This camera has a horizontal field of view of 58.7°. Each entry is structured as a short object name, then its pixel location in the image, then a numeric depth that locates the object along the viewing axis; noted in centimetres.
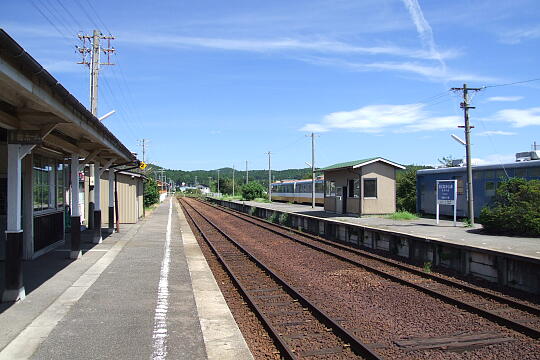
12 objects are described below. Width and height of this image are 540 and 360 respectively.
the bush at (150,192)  4428
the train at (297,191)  4319
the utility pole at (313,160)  3854
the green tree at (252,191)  6769
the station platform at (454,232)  1212
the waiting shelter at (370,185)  2481
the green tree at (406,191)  3106
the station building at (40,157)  590
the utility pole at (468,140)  1934
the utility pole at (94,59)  2009
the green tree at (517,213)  1527
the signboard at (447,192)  1928
